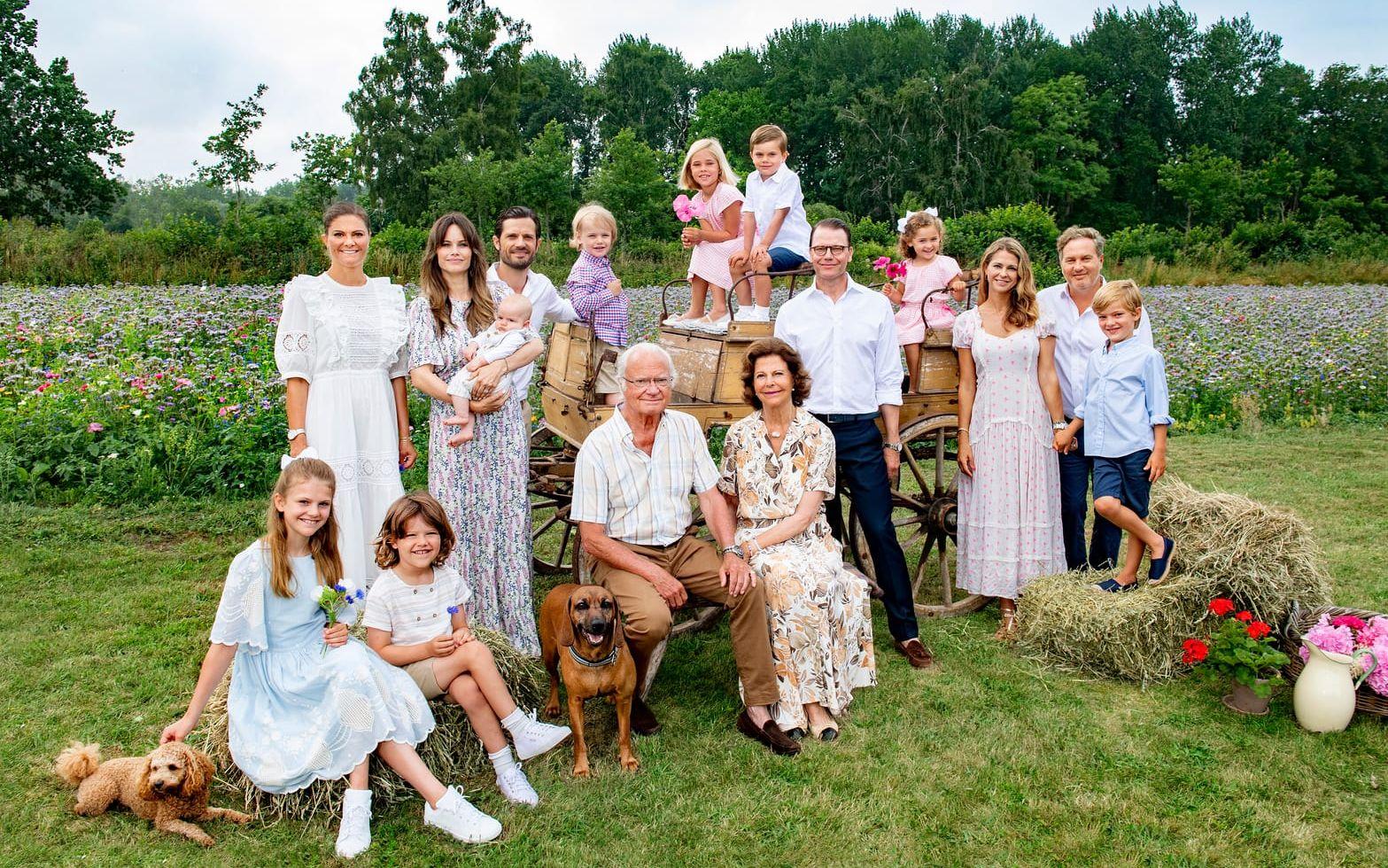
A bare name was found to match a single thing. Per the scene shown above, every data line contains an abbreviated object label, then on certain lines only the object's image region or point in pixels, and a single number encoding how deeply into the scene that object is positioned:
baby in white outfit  4.10
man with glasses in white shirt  4.67
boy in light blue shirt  4.64
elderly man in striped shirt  3.96
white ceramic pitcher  3.87
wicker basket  3.98
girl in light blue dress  3.23
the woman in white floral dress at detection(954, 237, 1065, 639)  4.91
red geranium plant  4.02
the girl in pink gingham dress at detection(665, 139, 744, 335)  5.48
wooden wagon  5.01
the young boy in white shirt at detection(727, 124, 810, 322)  5.43
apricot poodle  3.12
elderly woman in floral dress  4.07
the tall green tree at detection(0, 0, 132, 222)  29.58
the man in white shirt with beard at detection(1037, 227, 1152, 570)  4.98
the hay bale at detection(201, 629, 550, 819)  3.37
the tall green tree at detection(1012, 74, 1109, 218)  41.78
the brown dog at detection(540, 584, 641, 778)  3.57
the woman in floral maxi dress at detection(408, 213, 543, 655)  4.24
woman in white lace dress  4.09
